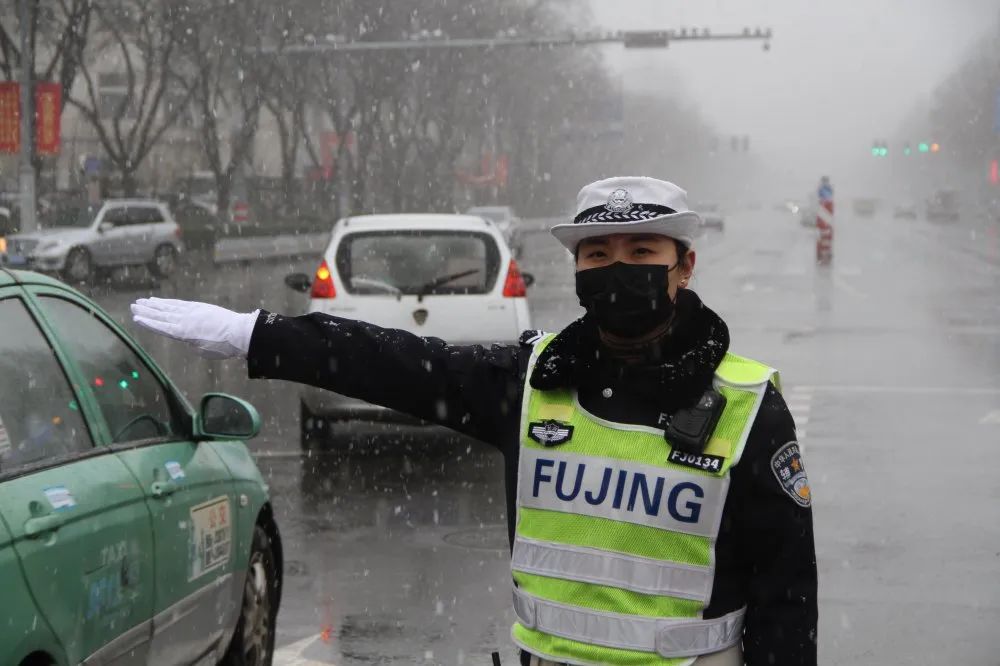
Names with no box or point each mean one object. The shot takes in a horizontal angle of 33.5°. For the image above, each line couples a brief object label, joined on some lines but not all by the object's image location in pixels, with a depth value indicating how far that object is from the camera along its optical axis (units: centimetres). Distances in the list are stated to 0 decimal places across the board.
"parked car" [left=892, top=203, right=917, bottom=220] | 12156
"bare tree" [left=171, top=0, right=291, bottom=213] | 4434
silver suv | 3123
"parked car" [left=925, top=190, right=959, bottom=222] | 10550
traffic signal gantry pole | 4309
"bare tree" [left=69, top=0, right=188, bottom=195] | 4206
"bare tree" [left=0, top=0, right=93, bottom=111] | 3734
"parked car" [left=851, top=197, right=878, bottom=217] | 13925
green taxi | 353
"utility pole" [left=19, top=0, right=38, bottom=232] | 3350
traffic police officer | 277
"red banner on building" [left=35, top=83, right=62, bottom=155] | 3588
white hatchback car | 1172
